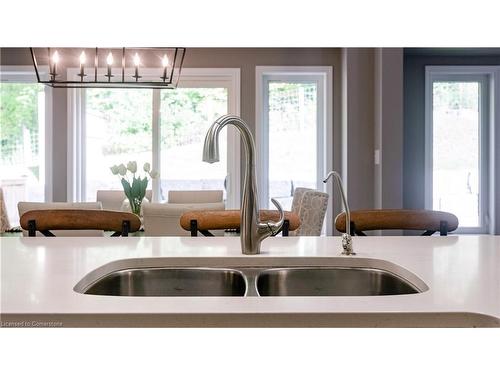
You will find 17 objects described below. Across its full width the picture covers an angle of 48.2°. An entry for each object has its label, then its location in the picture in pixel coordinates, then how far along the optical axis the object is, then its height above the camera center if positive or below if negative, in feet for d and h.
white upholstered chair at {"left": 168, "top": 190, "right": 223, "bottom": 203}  15.55 -0.39
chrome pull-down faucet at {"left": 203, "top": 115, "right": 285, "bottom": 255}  4.66 -0.26
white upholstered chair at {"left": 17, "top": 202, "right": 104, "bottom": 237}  10.46 -0.48
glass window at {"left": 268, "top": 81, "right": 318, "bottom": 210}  20.75 +1.59
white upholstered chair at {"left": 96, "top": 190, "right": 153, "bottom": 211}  16.39 -0.47
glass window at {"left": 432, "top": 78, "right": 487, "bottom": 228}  22.46 +1.27
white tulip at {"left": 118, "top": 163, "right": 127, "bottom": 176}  13.83 +0.30
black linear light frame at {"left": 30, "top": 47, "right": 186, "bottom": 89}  12.51 +2.26
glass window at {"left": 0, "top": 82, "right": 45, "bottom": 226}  20.49 +1.31
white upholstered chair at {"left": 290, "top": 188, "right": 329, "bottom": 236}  12.39 -0.67
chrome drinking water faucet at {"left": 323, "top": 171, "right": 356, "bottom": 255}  4.77 -0.51
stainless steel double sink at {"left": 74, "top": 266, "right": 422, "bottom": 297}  4.59 -0.83
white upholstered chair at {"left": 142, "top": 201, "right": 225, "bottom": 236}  10.30 -0.66
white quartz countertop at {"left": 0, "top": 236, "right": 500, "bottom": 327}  2.86 -0.66
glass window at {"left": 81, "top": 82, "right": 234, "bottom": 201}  20.38 +1.74
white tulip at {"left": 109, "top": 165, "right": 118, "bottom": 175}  13.65 +0.31
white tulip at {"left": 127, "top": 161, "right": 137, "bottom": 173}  13.76 +0.37
